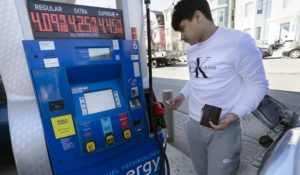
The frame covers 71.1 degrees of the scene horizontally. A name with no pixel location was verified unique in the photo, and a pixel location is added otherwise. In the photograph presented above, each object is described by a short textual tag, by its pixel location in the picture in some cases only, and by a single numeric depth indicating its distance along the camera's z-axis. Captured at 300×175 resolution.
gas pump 1.04
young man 1.28
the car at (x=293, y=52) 13.20
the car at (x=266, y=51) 14.90
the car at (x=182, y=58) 18.03
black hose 1.32
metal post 2.92
